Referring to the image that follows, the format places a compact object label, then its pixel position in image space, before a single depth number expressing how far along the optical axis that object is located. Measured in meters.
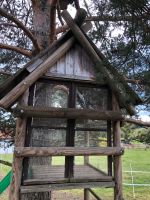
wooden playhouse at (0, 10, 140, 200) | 3.64
